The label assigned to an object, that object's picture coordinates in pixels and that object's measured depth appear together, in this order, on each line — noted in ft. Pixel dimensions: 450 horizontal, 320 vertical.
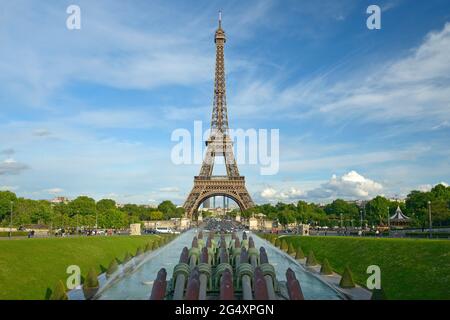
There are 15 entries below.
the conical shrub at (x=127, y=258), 116.38
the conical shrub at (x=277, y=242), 169.26
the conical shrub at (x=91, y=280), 84.15
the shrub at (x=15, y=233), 158.33
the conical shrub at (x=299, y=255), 135.33
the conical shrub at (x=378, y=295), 63.45
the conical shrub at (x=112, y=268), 100.06
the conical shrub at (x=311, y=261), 118.52
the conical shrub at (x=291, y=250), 147.46
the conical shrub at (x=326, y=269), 103.40
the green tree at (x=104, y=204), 354.95
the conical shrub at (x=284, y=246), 156.09
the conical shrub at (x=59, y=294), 65.57
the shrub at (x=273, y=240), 179.22
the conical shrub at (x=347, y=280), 85.97
